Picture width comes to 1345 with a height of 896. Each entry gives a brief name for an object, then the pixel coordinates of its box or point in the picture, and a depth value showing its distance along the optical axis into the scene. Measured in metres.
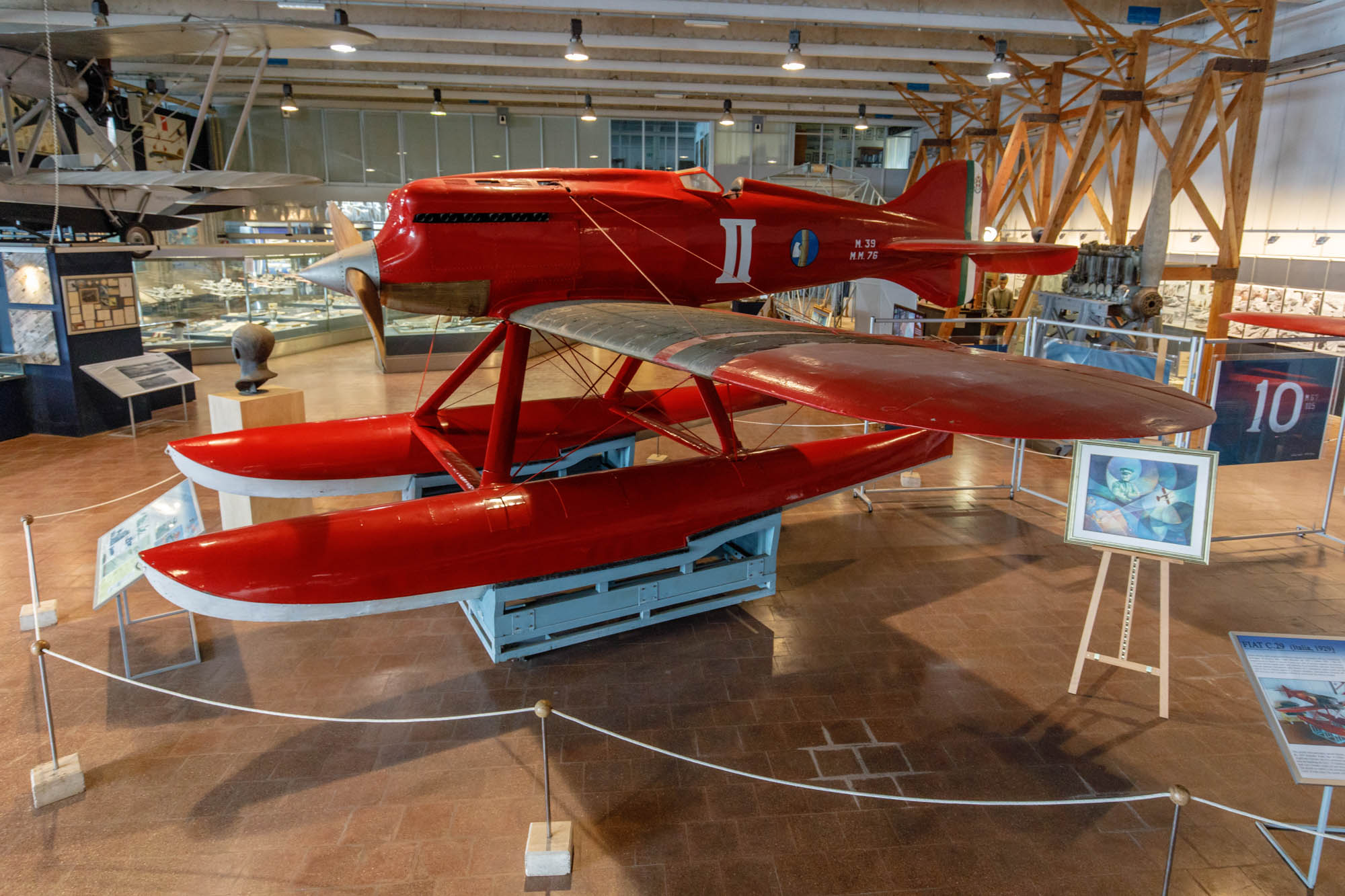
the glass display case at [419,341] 14.30
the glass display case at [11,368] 9.24
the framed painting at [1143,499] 3.93
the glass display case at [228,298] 13.27
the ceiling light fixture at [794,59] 11.77
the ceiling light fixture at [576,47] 10.75
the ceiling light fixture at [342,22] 10.06
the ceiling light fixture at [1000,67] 11.77
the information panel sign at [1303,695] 2.72
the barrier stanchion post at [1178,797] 2.36
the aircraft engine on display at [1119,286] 9.62
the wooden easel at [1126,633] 4.06
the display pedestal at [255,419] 6.00
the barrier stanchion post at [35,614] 4.64
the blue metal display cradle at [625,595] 4.47
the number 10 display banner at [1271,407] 6.11
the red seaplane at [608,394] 3.05
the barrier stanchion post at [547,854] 3.01
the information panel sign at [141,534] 4.14
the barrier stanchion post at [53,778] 3.37
